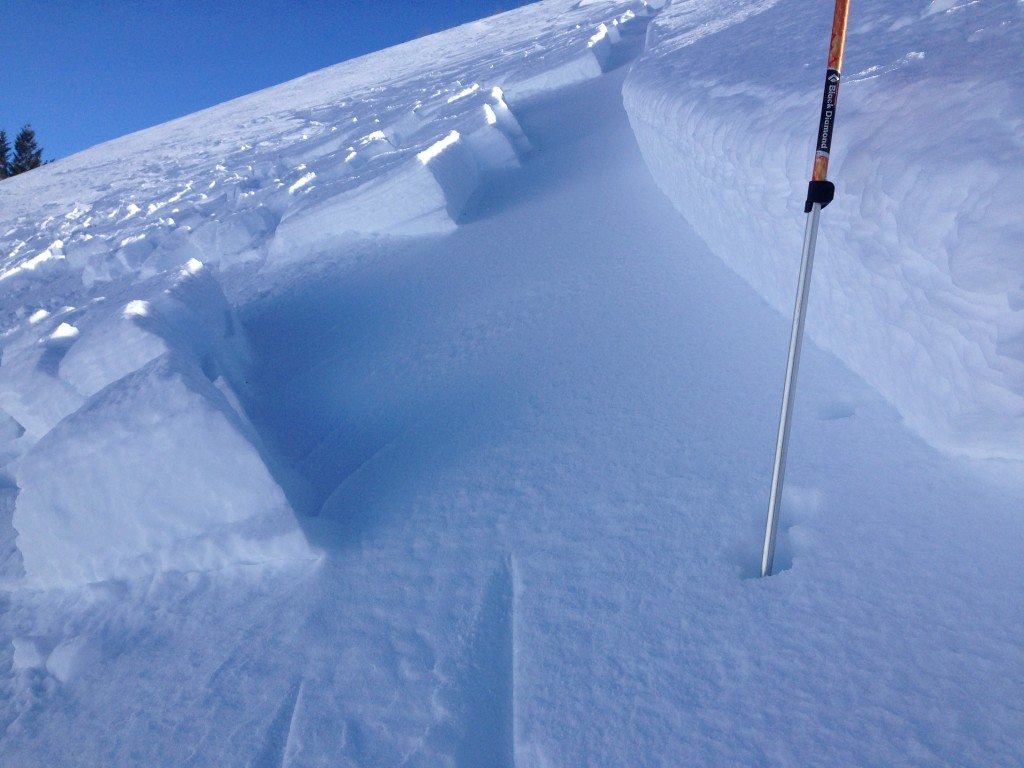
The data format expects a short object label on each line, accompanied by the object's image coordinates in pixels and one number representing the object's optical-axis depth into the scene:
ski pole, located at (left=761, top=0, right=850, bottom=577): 1.36
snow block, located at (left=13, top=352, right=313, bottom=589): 2.12
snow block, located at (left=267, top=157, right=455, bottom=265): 4.76
